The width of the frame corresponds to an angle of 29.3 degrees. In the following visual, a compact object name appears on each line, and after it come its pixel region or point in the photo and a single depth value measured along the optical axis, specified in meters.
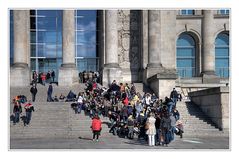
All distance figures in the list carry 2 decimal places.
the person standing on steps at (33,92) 30.62
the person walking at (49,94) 30.84
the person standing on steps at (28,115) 25.55
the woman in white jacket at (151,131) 21.17
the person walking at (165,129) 21.27
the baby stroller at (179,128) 24.31
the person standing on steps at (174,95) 29.55
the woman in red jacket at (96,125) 22.16
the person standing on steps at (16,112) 25.84
